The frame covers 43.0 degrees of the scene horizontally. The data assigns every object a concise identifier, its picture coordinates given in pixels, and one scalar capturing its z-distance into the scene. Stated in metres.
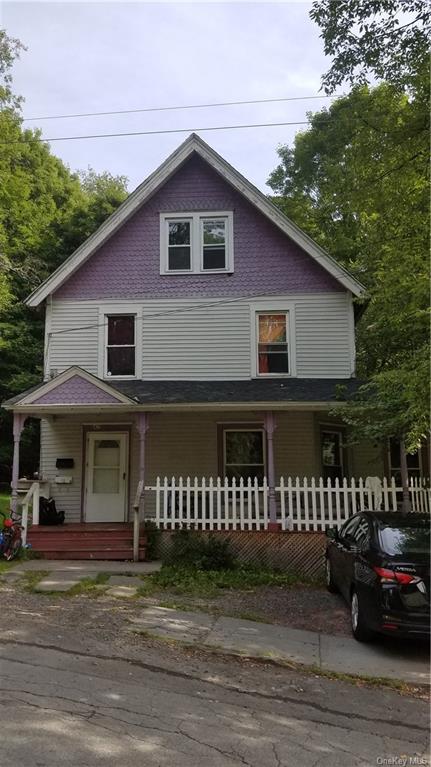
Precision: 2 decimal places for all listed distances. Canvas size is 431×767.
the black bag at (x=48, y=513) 12.64
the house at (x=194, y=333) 13.59
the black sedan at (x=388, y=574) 5.69
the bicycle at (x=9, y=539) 10.67
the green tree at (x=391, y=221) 7.19
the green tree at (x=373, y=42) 8.38
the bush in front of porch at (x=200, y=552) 10.20
